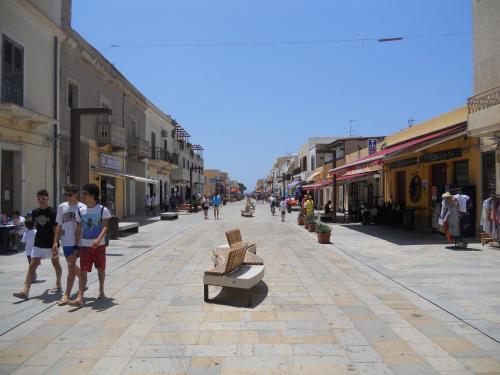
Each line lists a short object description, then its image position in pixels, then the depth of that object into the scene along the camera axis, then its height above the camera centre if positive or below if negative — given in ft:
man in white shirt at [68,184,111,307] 21.06 -1.66
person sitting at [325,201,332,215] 88.69 -2.72
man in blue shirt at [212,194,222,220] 96.43 -2.17
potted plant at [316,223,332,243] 46.62 -3.93
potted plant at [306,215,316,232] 60.94 -3.68
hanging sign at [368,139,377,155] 84.75 +8.84
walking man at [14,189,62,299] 22.41 -2.06
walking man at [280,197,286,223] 85.12 -2.78
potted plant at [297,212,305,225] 72.23 -3.74
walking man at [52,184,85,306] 21.09 -1.60
